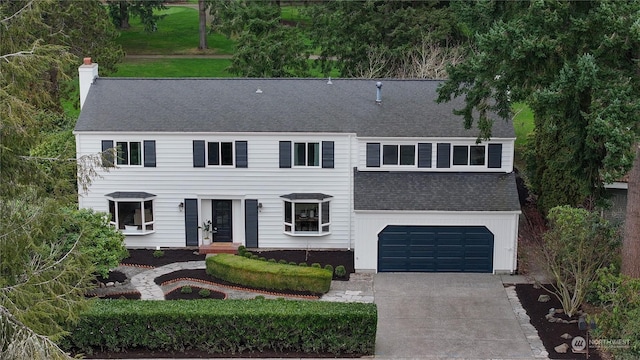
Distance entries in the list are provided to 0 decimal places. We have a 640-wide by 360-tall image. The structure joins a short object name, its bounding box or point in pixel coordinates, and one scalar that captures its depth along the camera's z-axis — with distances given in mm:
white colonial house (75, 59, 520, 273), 30266
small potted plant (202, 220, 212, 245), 32500
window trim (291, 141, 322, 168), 31922
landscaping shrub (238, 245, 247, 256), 31238
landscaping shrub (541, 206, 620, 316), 25609
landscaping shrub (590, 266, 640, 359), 22594
